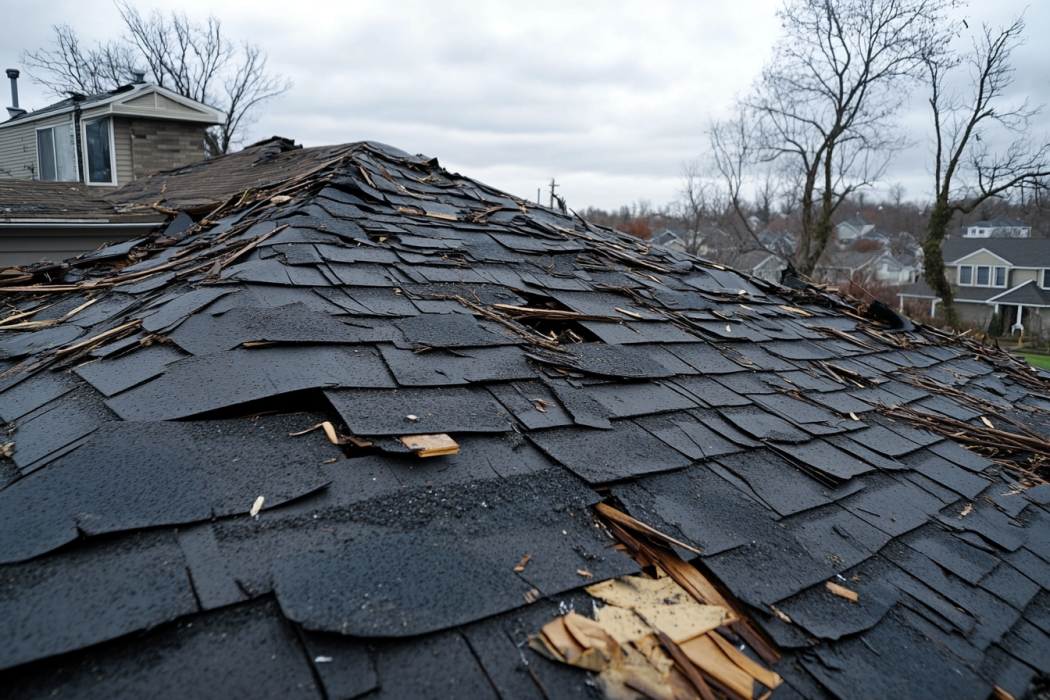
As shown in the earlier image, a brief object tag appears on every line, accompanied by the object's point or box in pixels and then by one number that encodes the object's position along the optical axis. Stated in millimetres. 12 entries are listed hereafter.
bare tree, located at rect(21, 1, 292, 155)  27875
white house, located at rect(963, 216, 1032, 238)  61500
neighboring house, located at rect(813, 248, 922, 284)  54803
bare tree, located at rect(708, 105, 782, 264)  26798
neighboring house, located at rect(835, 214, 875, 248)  86812
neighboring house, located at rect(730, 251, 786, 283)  48906
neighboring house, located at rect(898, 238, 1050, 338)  35516
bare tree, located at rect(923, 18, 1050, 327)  22078
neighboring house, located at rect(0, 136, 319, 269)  7168
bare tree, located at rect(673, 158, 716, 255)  33625
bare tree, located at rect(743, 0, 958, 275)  22391
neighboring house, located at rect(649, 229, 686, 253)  44581
